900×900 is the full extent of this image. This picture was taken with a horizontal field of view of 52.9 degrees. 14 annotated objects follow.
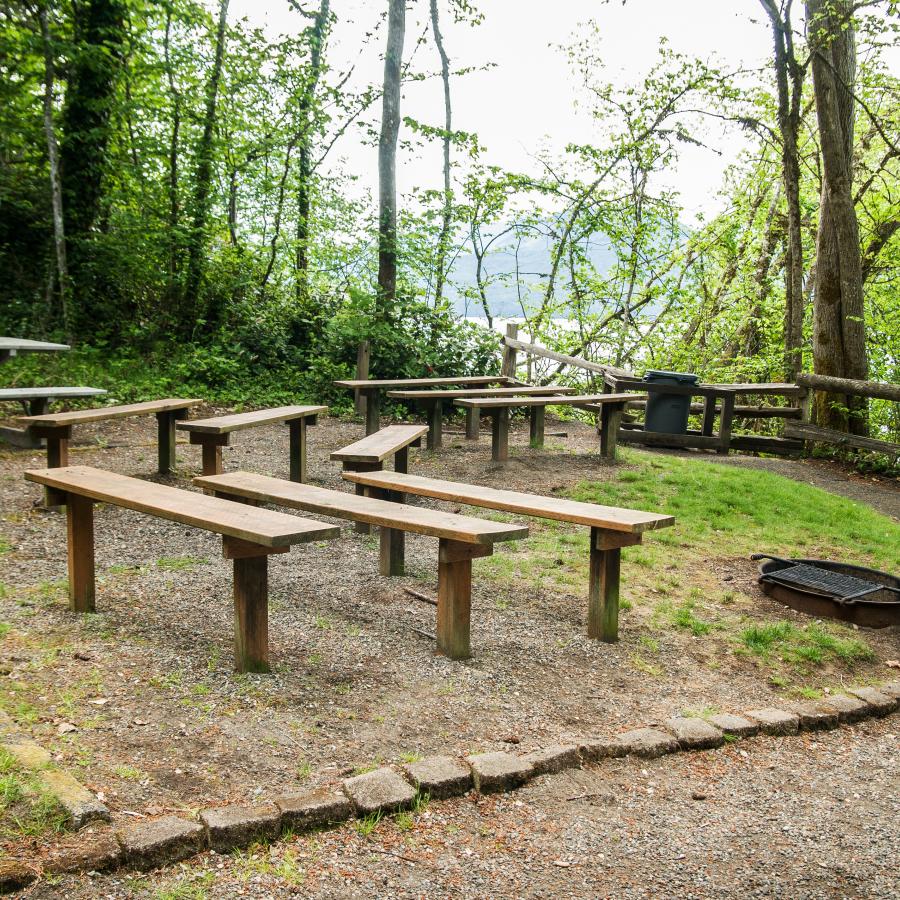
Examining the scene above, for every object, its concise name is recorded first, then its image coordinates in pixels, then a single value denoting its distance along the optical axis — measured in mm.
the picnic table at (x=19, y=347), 7383
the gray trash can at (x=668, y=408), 10445
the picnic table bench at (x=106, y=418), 5844
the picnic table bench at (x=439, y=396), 8547
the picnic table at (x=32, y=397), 5941
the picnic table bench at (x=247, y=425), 6023
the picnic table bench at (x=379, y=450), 5070
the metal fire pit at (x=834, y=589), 4793
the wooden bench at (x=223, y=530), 3301
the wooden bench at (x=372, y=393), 8241
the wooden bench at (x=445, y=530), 3621
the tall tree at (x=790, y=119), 11766
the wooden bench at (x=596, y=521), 3998
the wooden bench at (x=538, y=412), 7805
